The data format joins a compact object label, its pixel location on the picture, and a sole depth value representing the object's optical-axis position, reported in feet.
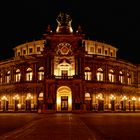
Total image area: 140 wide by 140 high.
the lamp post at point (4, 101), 135.76
